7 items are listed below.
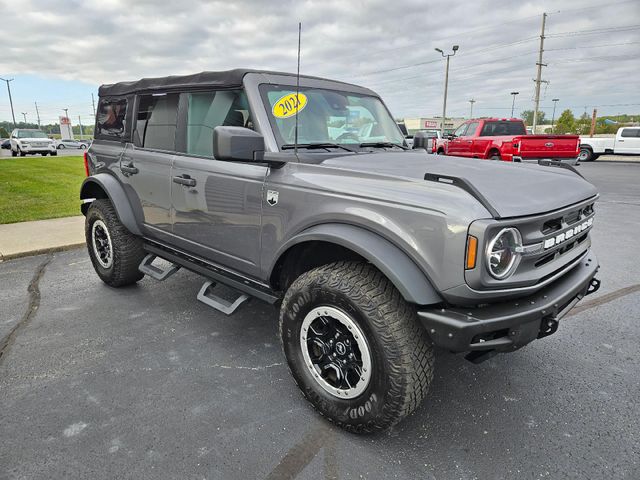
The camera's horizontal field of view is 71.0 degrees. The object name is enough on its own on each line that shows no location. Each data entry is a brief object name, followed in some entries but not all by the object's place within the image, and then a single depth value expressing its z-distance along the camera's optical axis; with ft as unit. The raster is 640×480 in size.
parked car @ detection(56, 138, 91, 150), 158.04
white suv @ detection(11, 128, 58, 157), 83.35
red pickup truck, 45.44
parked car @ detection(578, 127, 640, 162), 79.00
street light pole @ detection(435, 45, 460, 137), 112.07
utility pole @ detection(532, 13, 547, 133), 135.46
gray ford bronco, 6.59
